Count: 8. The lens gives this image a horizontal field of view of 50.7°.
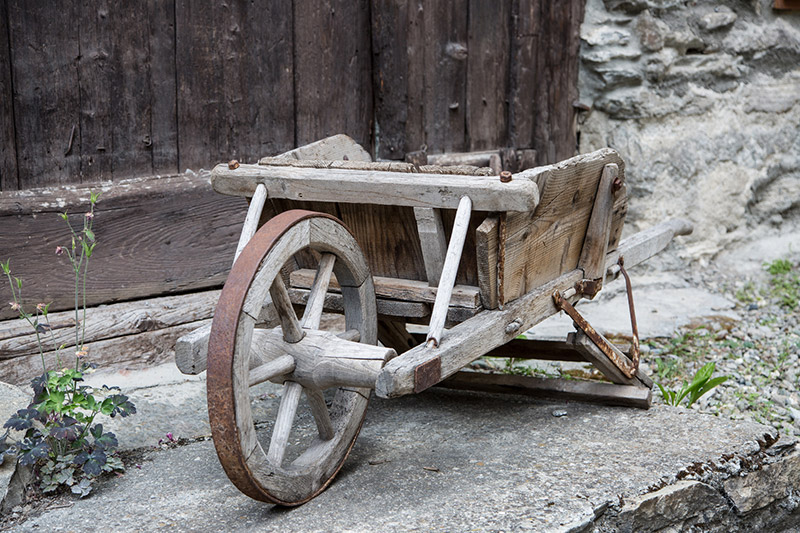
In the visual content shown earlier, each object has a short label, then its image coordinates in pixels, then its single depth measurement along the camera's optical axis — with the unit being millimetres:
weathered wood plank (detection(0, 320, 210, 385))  2709
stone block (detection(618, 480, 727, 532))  2109
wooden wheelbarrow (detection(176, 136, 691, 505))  1845
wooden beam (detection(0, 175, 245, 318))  2725
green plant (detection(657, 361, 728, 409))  2975
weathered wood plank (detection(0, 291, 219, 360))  2697
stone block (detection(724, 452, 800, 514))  2357
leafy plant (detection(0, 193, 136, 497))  2135
